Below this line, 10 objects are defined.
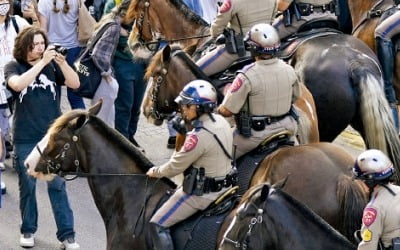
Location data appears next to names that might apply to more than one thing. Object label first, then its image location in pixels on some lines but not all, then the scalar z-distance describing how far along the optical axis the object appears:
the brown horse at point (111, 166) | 18.48
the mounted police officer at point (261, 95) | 19.33
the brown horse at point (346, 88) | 21.05
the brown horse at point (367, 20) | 24.96
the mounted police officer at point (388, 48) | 24.31
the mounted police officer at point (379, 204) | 15.44
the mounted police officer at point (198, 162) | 17.33
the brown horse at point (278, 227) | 15.14
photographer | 21.73
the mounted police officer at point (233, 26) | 22.17
